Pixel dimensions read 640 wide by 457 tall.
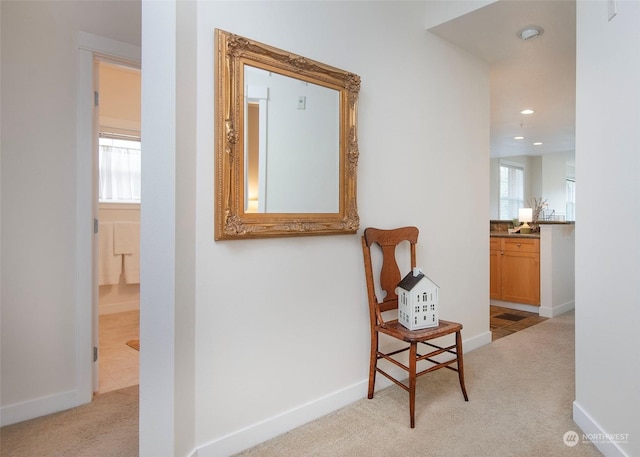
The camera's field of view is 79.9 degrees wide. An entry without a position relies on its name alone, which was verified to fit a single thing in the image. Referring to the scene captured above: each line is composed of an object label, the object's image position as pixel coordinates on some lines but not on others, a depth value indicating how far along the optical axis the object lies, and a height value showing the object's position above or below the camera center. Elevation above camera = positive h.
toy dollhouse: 2.16 -0.42
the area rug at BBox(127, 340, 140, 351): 3.24 -1.02
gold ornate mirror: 1.69 +0.42
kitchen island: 4.41 -0.50
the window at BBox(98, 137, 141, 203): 4.34 +0.66
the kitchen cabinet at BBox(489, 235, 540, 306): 4.52 -0.50
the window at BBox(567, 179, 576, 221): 8.67 +0.68
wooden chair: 2.04 -0.52
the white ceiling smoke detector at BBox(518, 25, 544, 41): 2.75 +1.44
